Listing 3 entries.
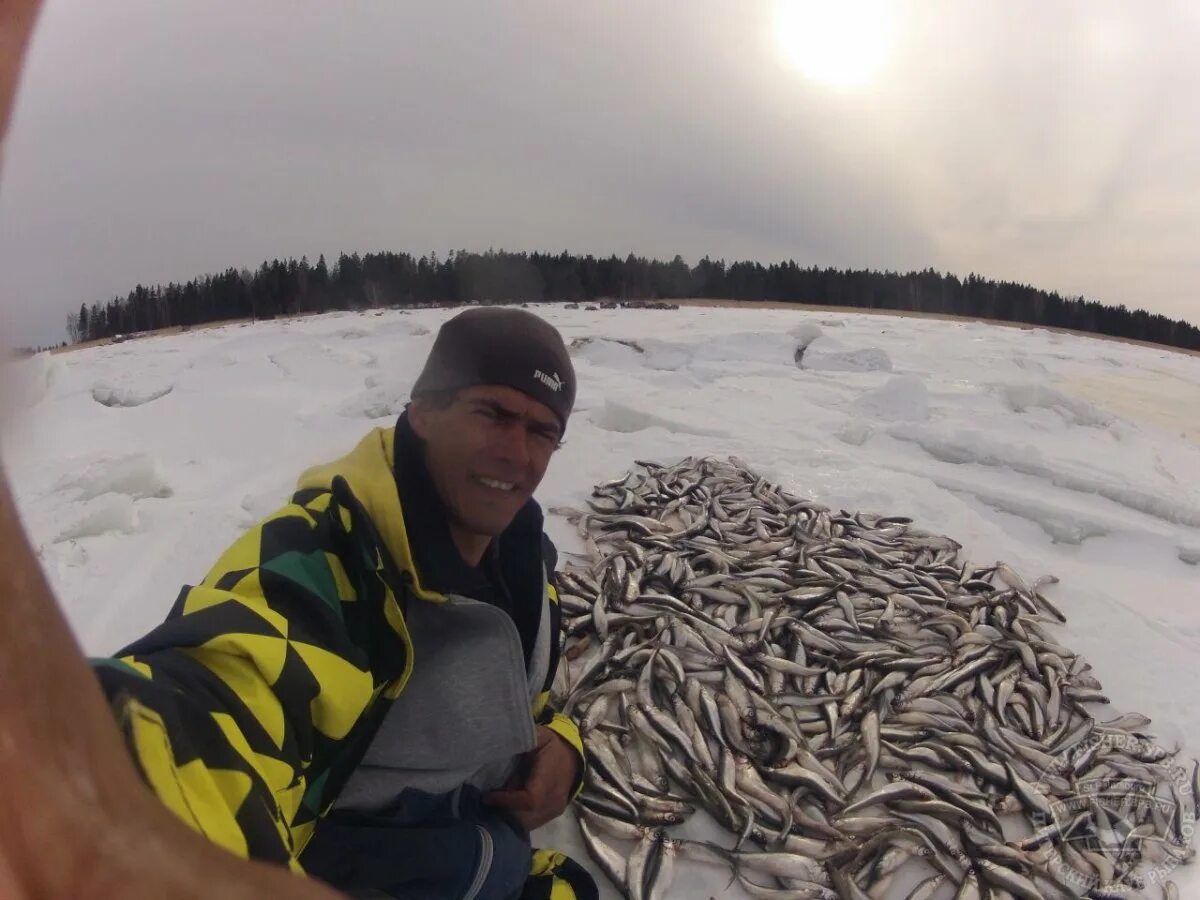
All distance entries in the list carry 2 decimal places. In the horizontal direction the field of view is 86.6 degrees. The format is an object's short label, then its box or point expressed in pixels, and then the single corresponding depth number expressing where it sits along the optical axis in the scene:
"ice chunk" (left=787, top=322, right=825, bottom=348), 13.04
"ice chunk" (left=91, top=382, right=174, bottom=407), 4.10
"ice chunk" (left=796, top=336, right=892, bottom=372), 11.65
